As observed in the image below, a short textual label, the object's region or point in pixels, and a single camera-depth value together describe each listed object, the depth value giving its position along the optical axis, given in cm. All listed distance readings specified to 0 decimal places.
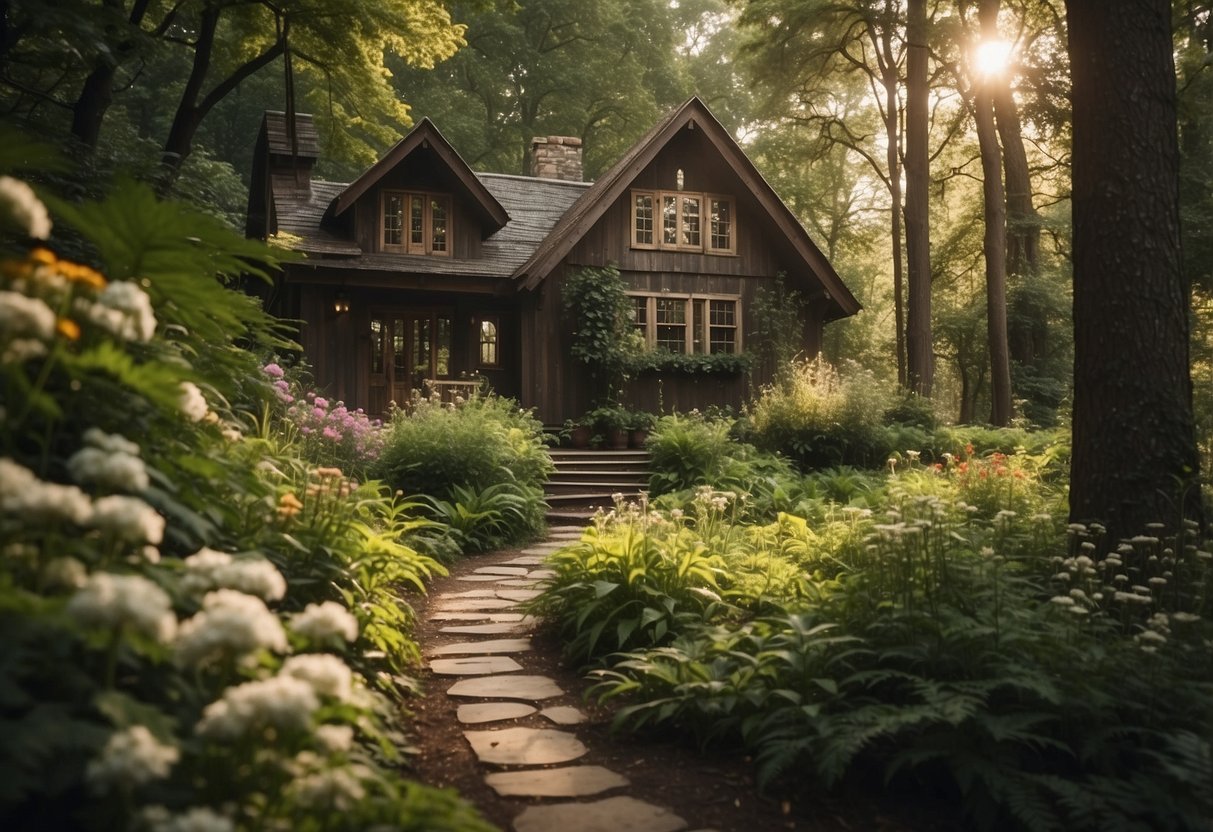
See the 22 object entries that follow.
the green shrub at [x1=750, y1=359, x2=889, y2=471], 1275
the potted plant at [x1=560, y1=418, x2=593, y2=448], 1472
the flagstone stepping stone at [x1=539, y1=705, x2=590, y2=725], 394
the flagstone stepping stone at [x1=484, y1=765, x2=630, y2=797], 318
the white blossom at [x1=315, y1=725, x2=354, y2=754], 185
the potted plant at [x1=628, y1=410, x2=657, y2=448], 1476
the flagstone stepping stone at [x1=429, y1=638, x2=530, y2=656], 501
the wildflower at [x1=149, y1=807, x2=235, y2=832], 147
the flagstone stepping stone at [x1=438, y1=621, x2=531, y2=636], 545
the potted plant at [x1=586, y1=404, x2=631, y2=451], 1471
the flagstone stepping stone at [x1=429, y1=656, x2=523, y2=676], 464
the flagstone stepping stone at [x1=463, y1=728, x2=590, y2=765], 348
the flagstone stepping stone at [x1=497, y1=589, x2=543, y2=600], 632
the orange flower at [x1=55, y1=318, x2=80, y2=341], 197
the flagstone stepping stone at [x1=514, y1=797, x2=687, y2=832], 290
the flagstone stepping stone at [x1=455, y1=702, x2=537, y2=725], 396
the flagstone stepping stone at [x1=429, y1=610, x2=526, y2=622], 573
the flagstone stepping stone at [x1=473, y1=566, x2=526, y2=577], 727
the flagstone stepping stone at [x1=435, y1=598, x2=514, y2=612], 599
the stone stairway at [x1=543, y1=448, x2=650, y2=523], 1135
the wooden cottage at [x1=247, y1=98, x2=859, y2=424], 1553
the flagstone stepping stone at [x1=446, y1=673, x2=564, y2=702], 429
